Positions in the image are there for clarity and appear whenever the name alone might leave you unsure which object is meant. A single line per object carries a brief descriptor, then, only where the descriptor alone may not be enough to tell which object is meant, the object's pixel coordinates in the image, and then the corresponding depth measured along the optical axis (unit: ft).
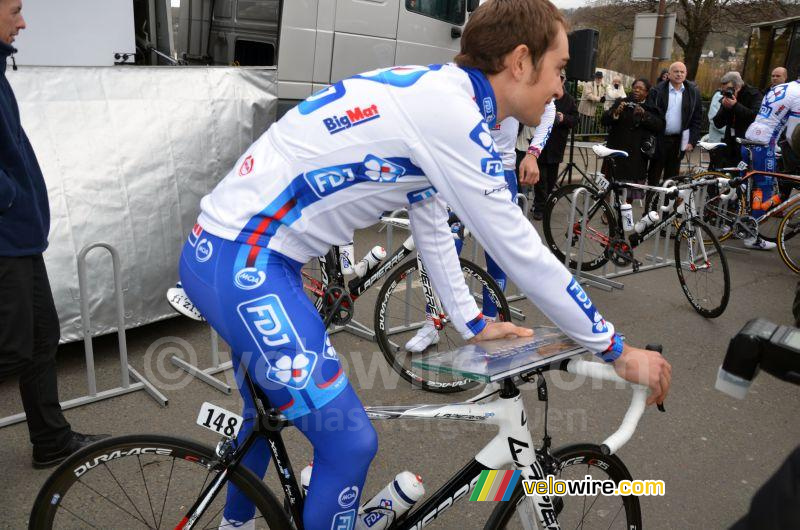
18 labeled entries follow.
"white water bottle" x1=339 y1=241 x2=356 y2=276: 14.51
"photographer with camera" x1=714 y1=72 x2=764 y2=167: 34.59
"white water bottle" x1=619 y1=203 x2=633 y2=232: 23.20
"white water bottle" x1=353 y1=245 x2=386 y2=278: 14.76
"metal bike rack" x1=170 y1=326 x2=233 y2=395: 14.57
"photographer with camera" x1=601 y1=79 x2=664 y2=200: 31.83
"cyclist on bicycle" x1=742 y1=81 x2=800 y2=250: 28.71
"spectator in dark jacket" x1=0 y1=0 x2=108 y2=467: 9.41
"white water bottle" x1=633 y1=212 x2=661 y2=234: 22.91
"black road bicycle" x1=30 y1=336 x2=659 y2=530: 6.81
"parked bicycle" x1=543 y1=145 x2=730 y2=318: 21.01
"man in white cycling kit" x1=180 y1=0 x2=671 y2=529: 6.43
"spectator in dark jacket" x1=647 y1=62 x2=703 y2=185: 32.07
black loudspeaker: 30.32
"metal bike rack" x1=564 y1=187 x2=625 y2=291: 21.76
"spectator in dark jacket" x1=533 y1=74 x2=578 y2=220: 31.60
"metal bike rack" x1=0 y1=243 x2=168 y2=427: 13.20
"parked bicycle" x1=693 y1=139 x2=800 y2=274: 26.45
